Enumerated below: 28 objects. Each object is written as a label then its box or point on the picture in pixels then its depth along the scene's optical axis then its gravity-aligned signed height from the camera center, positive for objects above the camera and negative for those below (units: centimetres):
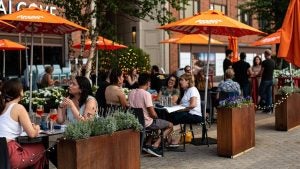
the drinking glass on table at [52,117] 608 -58
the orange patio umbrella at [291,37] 747 +55
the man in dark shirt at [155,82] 1458 -29
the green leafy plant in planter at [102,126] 502 -59
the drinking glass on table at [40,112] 682 -56
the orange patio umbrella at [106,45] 1583 +93
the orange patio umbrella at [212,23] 916 +95
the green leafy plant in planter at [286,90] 1099 -41
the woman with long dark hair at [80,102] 648 -40
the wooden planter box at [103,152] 500 -87
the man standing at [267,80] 1410 -23
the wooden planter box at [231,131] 813 -100
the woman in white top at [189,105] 882 -61
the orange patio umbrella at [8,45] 1571 +89
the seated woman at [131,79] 1395 -20
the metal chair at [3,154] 474 -80
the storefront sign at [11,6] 2400 +341
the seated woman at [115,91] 844 -33
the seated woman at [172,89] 1027 -41
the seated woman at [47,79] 1470 -20
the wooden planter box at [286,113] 1094 -93
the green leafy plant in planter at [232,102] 821 -51
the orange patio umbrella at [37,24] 873 +98
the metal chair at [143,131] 748 -95
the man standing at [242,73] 1464 -3
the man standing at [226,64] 1476 +25
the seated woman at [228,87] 1091 -35
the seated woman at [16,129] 526 -63
